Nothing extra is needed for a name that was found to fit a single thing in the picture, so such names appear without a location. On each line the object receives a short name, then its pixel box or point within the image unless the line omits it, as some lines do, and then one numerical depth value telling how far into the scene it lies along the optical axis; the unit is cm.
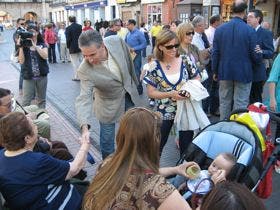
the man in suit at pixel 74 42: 722
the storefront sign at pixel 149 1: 1937
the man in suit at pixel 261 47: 378
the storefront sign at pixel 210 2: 1455
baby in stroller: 176
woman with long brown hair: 127
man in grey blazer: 222
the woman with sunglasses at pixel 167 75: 248
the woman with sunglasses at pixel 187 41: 330
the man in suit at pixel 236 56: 334
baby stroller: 188
